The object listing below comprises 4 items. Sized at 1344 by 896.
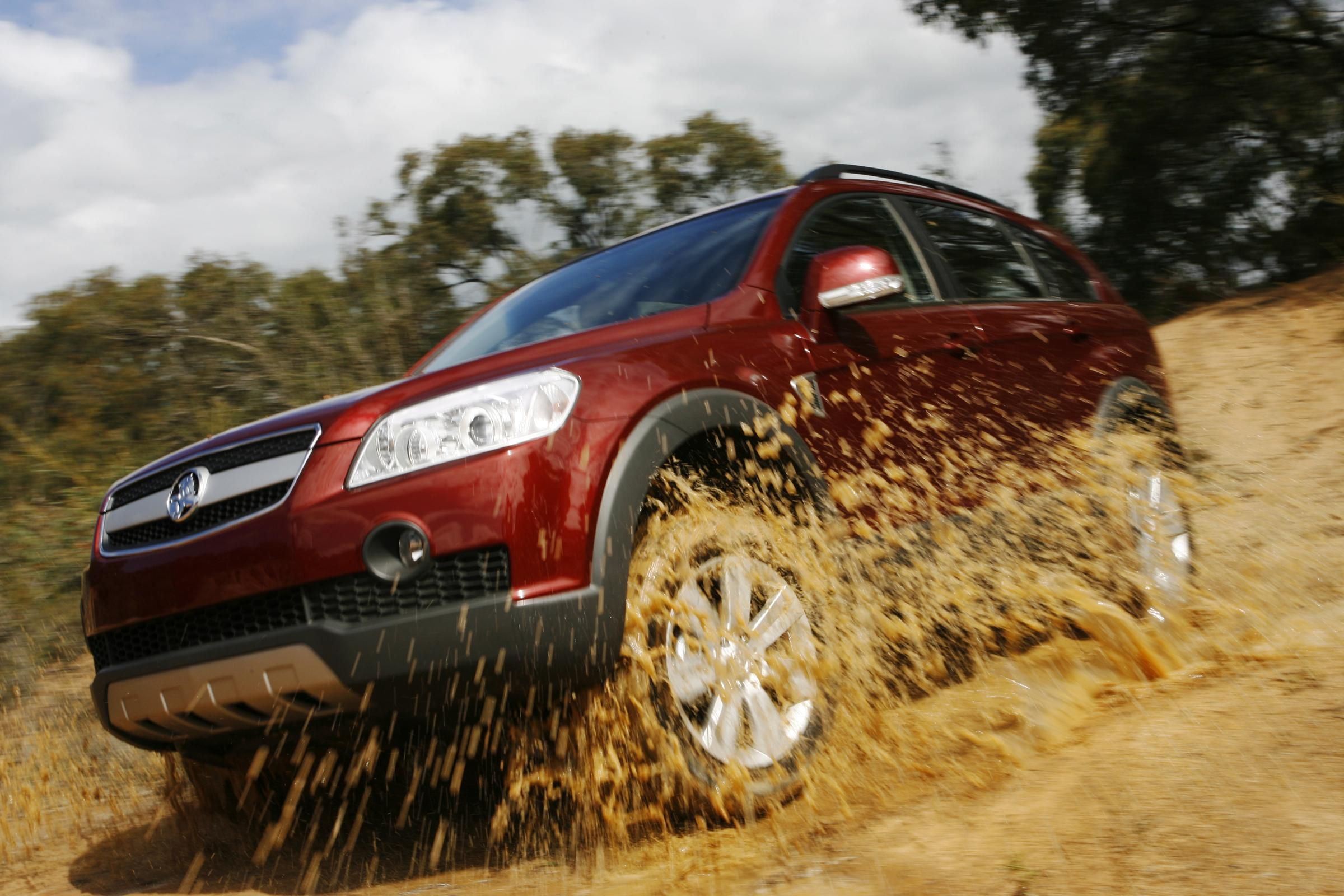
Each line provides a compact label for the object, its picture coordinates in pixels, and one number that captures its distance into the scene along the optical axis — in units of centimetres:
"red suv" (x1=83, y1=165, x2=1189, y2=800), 265
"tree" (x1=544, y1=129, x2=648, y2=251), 1373
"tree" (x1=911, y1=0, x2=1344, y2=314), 1278
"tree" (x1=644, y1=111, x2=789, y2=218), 1523
